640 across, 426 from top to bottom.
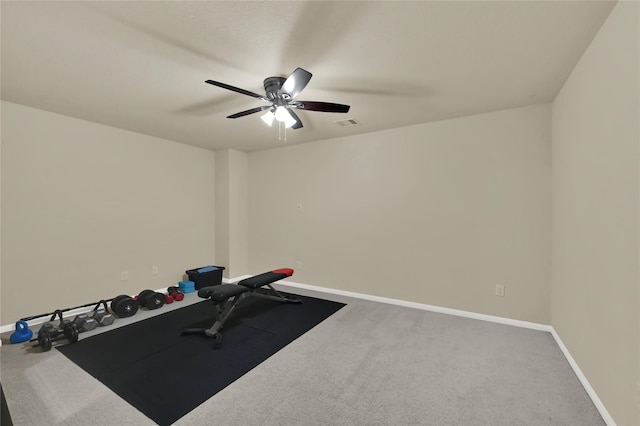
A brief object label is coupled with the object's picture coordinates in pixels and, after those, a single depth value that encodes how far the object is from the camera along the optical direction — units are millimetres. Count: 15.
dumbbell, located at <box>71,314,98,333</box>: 2846
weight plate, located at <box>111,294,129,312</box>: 3284
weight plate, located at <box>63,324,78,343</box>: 2625
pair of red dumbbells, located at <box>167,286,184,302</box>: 3931
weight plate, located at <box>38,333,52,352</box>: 2512
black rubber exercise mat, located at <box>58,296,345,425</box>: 1949
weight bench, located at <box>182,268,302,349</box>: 2834
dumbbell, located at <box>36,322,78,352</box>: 2514
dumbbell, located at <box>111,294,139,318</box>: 3270
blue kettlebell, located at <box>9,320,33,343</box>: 2656
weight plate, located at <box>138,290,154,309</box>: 3545
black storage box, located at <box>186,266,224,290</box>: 4375
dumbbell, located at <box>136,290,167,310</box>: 3545
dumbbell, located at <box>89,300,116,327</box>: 3041
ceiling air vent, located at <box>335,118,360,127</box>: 3508
